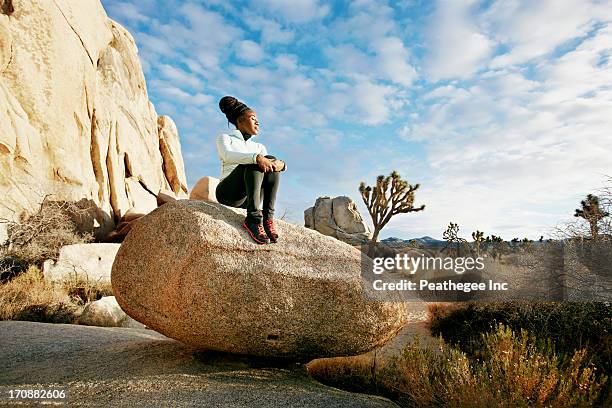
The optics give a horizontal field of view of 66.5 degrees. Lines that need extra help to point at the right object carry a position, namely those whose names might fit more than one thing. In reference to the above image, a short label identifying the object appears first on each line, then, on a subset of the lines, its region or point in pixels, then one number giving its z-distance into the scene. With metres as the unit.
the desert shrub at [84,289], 11.03
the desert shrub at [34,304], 9.22
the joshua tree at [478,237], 25.00
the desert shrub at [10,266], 11.38
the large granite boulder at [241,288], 4.71
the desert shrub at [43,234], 12.38
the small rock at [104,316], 9.28
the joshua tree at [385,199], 25.88
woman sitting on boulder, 4.90
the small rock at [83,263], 11.85
